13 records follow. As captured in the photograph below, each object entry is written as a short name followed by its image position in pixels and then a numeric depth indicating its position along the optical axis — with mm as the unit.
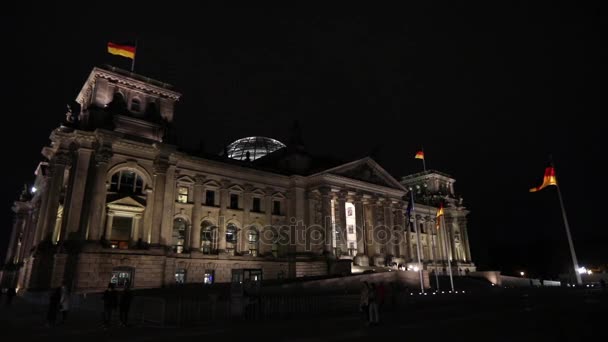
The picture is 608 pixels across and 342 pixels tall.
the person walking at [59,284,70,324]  19672
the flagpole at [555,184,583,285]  32750
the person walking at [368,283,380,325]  17547
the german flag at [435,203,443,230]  46909
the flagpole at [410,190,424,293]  37000
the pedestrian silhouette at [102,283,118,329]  18011
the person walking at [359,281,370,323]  18109
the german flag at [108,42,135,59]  40719
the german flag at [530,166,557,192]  33319
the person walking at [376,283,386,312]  21781
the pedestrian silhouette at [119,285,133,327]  18547
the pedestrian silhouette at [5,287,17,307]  30594
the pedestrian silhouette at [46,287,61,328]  18375
